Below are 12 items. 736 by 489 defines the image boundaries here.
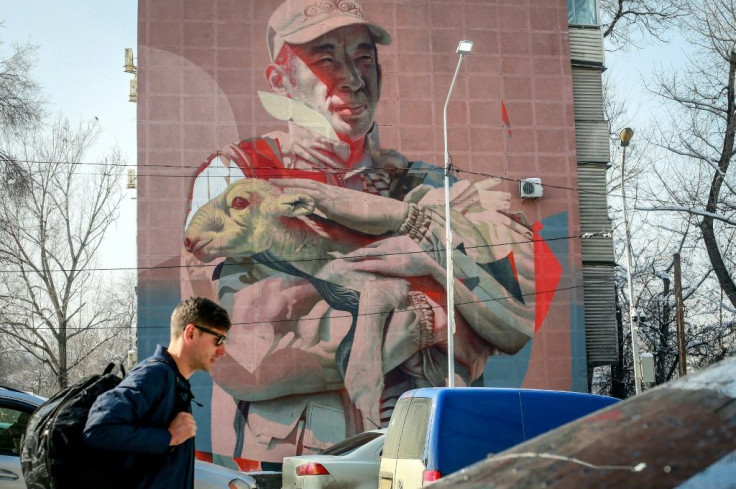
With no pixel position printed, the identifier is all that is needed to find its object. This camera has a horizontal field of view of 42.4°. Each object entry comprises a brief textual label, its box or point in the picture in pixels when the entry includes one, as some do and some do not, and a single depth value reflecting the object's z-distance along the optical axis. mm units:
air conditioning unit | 29086
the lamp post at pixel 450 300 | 24094
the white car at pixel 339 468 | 11117
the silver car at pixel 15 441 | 8367
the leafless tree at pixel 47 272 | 40594
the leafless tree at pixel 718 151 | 29781
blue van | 7344
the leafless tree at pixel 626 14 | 39562
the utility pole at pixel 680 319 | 26945
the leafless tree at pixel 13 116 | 20688
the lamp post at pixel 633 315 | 25125
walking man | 3404
